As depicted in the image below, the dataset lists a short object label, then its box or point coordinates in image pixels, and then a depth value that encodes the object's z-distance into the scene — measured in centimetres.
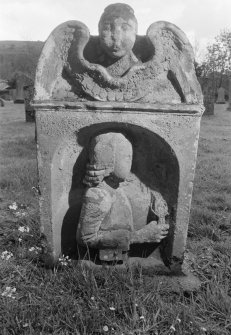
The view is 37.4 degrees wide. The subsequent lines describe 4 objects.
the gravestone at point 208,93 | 1237
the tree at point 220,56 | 2845
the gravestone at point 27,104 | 984
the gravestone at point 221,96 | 1975
